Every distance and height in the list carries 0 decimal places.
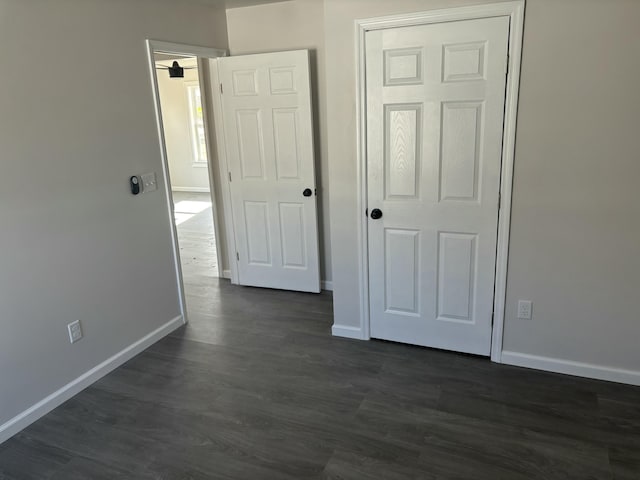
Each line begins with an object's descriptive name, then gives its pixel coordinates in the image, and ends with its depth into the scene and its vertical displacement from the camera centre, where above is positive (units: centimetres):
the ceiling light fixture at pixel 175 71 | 568 +71
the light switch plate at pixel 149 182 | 319 -34
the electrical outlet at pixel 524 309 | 281 -113
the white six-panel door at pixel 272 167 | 382 -34
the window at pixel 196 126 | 913 +8
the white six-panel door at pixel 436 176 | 262 -33
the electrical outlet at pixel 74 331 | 276 -114
